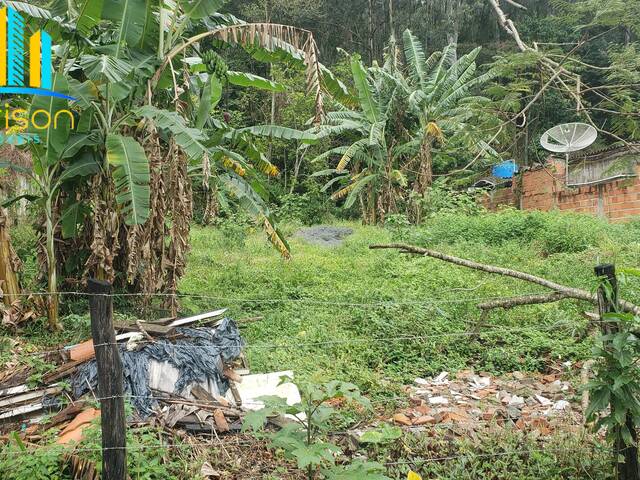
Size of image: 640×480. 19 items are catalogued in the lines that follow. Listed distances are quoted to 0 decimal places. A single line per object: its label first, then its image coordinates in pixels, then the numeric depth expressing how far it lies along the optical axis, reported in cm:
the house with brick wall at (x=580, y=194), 1285
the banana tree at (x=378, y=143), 1512
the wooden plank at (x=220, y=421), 407
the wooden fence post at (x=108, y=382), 291
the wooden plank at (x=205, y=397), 448
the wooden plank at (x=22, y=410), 414
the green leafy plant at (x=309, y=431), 278
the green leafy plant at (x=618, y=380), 310
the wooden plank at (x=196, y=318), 539
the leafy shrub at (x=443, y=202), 1363
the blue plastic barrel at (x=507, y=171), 1551
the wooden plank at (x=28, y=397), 423
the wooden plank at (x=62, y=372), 450
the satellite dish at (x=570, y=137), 1204
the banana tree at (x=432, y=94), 1466
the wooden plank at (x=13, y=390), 430
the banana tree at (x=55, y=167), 577
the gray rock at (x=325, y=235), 1289
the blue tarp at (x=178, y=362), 427
